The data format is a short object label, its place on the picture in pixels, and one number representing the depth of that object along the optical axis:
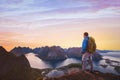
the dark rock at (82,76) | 5.79
